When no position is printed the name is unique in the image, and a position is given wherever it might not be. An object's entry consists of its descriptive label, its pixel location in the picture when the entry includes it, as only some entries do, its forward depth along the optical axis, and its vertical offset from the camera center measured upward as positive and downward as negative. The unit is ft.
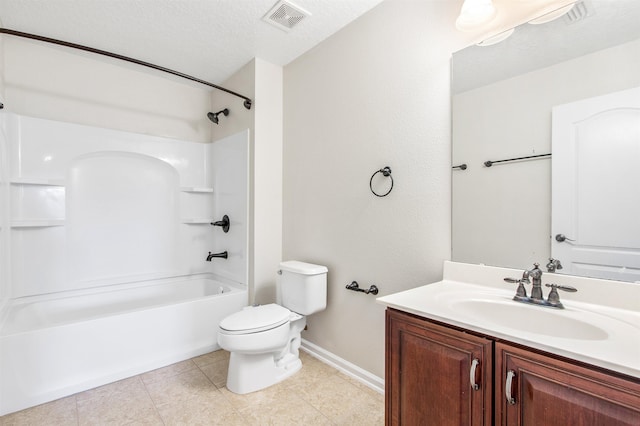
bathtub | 5.88 -2.83
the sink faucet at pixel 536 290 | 3.79 -1.04
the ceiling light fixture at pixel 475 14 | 4.69 +3.07
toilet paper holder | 6.42 -1.70
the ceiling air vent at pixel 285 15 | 6.41 +4.32
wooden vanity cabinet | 2.48 -1.69
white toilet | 6.15 -2.53
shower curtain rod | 5.38 +3.23
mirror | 3.89 +1.52
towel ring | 6.15 +0.78
